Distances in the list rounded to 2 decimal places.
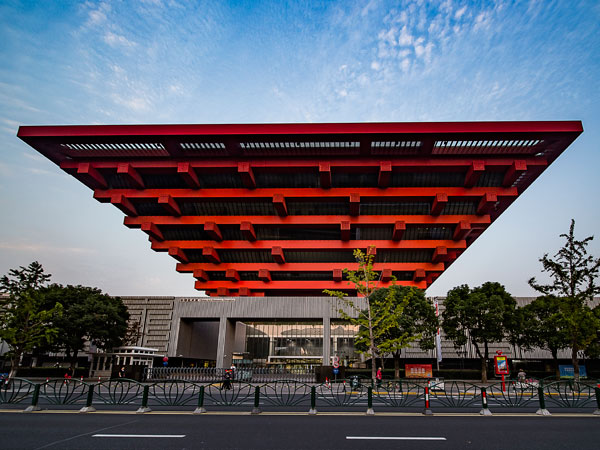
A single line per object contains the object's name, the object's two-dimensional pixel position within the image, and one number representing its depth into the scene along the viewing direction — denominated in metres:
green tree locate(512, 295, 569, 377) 34.66
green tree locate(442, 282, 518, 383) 33.56
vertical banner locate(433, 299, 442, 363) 35.41
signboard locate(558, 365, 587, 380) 36.38
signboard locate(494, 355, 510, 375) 26.54
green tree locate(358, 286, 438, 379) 33.41
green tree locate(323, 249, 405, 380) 27.30
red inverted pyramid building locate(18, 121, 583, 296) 38.97
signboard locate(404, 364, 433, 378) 32.00
